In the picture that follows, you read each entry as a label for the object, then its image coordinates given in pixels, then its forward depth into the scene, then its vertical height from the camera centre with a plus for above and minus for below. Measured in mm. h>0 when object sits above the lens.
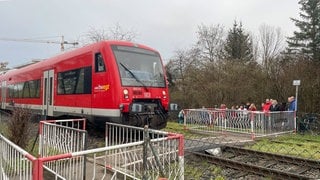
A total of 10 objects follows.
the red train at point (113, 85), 10914 +233
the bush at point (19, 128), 9961 -990
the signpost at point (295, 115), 16175 -1036
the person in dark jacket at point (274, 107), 17062 -685
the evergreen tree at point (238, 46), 38844 +5070
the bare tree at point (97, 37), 35594 +5342
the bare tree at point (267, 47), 39394 +5146
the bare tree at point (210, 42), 40312 +5643
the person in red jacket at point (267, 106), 17533 -667
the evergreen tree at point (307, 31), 33625 +5913
